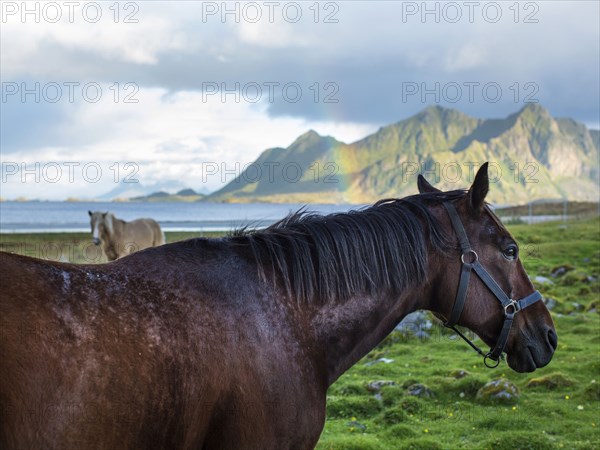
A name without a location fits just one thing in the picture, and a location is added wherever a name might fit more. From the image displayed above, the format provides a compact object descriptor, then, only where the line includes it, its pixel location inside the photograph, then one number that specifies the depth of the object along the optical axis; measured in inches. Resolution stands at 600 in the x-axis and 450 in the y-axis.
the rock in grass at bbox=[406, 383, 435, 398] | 390.3
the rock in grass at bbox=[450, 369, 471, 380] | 414.8
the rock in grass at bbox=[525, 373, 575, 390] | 398.3
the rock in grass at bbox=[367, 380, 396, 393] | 401.9
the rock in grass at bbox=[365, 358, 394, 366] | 486.0
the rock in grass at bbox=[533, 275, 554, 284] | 744.2
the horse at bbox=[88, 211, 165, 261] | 838.5
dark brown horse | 110.8
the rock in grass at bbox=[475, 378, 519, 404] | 370.6
